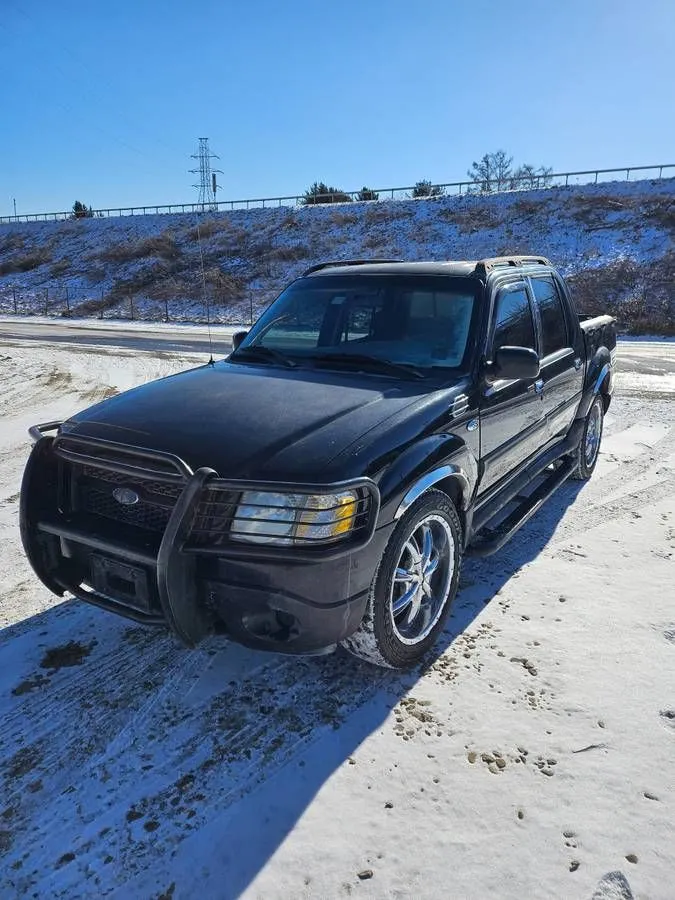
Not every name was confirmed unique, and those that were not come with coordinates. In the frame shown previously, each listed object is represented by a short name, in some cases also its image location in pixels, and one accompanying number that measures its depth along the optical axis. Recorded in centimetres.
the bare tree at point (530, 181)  4047
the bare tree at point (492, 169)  6323
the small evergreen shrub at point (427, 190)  4512
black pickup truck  249
